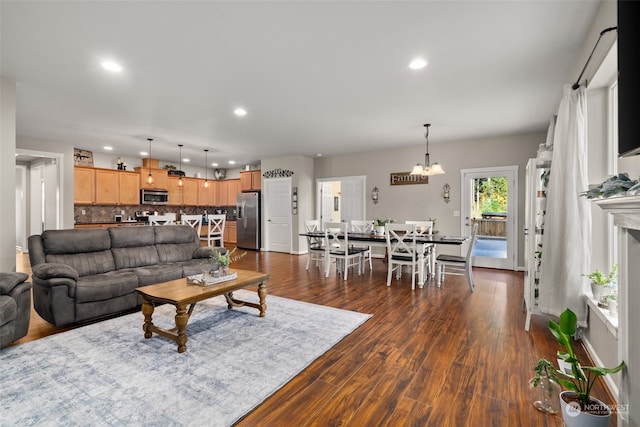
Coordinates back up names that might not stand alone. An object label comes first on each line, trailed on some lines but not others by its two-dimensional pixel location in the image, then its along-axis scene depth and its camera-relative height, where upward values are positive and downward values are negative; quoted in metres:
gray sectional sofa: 3.02 -0.65
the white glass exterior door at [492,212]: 6.04 +0.01
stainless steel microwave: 8.32 +0.46
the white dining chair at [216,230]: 7.30 -0.47
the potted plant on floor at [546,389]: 1.75 -1.08
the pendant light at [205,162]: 7.70 +1.58
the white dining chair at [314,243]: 5.85 -0.63
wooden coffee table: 2.56 -0.74
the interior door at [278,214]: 8.41 -0.03
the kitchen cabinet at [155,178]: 8.30 +1.00
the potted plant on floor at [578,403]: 1.42 -0.96
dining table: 4.63 -0.43
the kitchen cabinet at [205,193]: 9.78 +0.66
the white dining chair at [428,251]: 5.11 -0.66
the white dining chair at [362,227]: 6.30 -0.31
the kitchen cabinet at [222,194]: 10.23 +0.65
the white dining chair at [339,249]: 5.22 -0.65
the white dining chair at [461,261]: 4.49 -0.74
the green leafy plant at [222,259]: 3.19 -0.49
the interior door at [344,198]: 7.79 +0.39
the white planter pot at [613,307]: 2.11 -0.67
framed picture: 7.38 +1.40
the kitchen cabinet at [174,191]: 8.92 +0.67
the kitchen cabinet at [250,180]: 9.10 +1.01
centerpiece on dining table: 5.56 -0.27
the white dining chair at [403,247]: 4.63 -0.54
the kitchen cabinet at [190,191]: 9.35 +0.71
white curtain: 2.56 +0.00
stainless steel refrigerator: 8.88 -0.21
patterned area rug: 1.79 -1.17
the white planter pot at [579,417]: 1.42 -0.98
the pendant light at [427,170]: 4.81 +0.70
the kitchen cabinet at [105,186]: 7.19 +0.68
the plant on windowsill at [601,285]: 2.30 -0.56
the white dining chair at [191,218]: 6.53 -0.11
